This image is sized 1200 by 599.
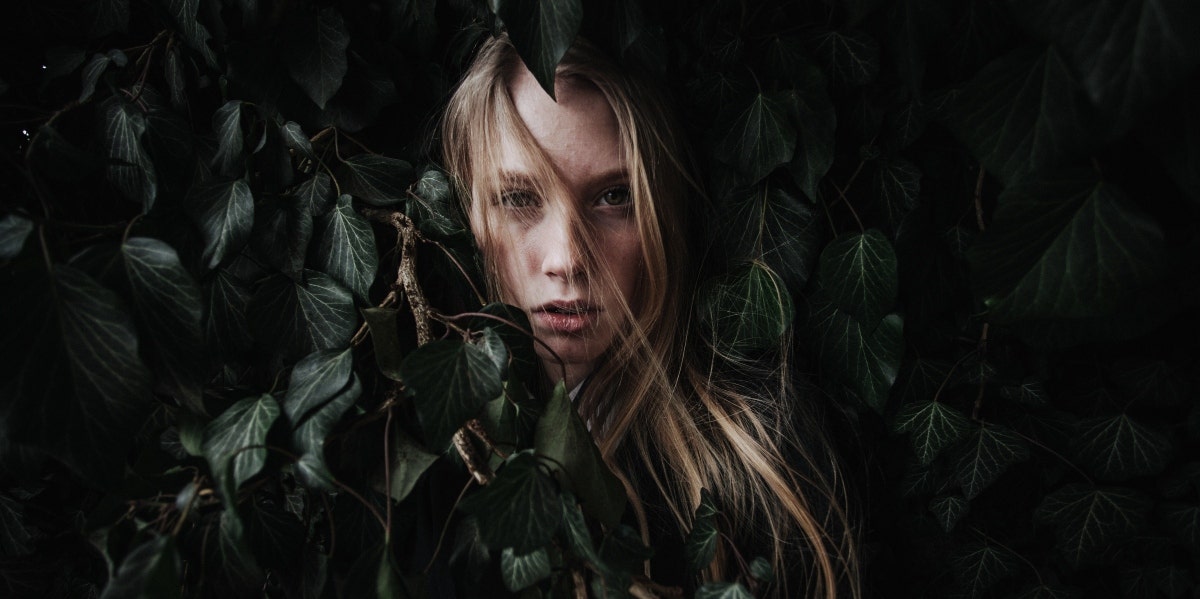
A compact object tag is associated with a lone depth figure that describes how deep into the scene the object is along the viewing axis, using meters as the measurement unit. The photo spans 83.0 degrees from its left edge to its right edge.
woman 0.81
